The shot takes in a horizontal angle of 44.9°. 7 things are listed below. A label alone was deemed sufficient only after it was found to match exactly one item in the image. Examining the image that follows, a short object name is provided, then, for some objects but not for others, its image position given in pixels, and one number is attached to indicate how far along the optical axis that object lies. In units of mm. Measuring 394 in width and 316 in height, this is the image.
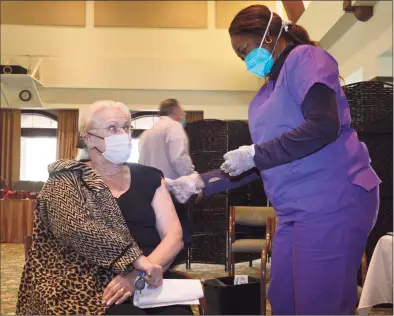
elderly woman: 1391
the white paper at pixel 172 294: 1302
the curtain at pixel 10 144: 9539
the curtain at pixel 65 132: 9500
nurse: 1211
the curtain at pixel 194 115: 9297
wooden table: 6781
